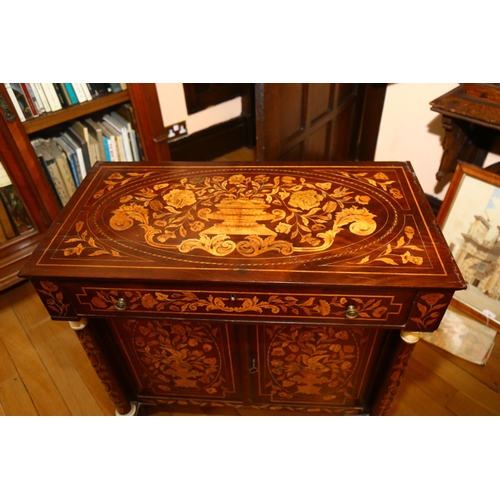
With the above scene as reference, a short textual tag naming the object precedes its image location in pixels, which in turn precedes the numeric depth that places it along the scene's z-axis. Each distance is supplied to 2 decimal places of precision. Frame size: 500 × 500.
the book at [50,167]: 1.90
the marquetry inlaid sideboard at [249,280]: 1.03
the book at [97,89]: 1.87
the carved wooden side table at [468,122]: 1.51
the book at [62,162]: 1.93
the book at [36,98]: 1.70
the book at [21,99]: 1.66
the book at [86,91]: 1.84
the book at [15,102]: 1.63
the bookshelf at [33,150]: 1.73
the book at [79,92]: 1.82
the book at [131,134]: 2.06
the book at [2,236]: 1.93
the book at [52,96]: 1.74
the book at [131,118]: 2.05
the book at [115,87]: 1.91
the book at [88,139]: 1.96
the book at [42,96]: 1.71
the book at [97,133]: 1.99
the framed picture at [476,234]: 1.73
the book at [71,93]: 1.80
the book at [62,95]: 1.77
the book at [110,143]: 2.01
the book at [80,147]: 1.96
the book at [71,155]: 1.95
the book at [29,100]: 1.68
